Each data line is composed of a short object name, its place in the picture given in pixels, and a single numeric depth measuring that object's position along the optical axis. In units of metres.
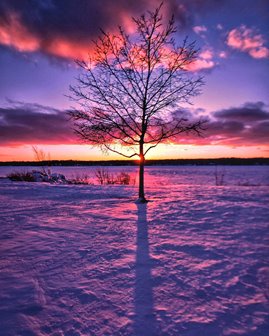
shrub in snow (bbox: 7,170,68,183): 18.70
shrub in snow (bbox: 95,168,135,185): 17.96
